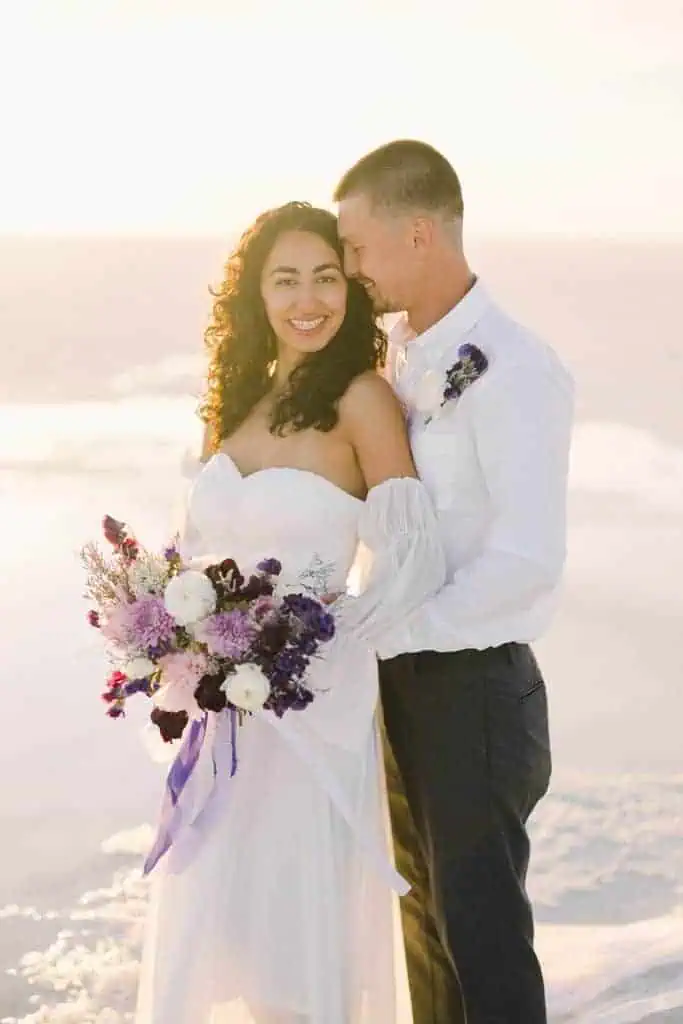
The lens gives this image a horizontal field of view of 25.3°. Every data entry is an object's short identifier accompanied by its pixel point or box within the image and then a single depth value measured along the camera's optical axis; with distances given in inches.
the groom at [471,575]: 98.0
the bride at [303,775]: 104.5
